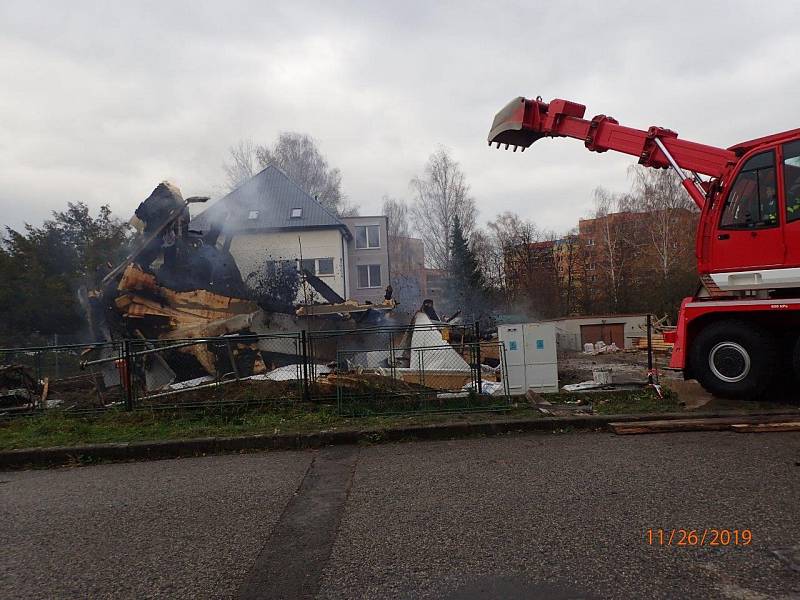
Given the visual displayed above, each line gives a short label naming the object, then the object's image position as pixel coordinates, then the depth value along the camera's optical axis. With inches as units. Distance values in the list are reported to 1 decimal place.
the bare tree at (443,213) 1681.8
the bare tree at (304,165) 1791.3
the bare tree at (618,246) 1355.8
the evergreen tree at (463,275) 1385.3
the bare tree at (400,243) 2190.0
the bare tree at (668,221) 1290.6
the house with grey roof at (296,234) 862.5
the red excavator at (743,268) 274.5
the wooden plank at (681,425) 252.7
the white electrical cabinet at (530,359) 385.4
